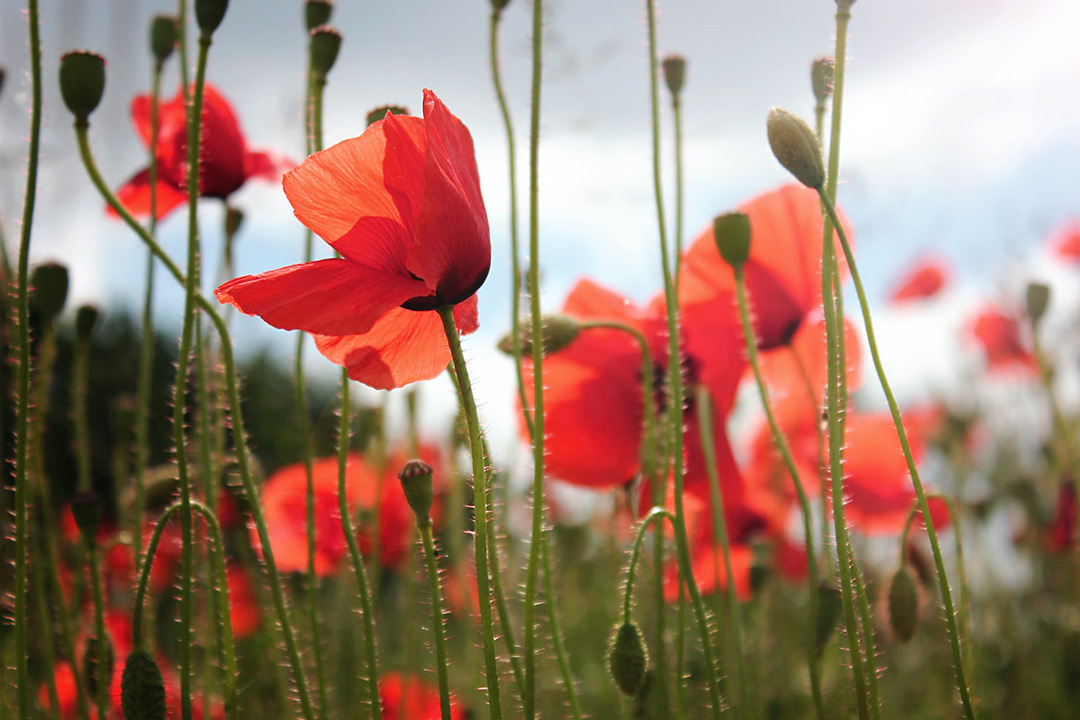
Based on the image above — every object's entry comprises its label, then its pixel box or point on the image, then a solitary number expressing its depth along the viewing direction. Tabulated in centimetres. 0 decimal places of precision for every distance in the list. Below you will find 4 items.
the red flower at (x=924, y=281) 332
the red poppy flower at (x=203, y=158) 77
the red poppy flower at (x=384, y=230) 63
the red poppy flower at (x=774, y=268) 76
